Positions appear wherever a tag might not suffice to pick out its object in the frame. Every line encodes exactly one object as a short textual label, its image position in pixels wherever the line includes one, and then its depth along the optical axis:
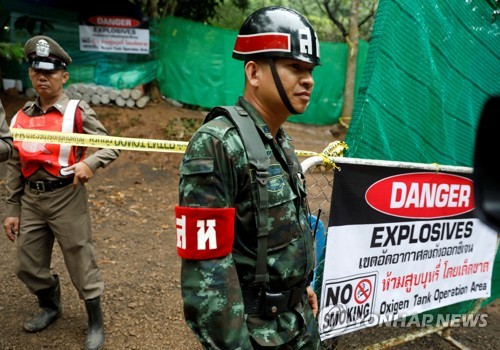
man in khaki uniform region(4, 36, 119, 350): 2.69
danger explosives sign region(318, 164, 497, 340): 2.27
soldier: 1.37
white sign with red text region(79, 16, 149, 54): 9.39
